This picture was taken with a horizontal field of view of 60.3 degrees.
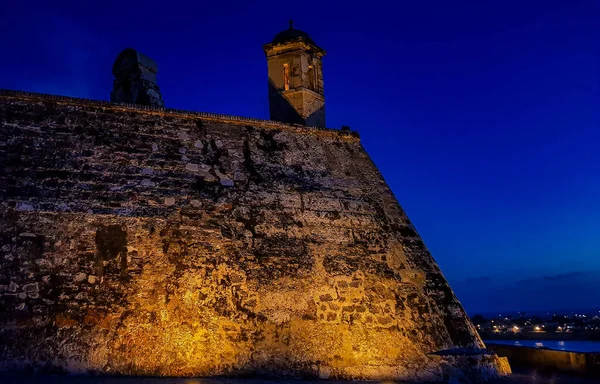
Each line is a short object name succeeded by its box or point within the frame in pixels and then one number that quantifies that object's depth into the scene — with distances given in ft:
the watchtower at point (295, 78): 50.29
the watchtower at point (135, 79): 41.34
